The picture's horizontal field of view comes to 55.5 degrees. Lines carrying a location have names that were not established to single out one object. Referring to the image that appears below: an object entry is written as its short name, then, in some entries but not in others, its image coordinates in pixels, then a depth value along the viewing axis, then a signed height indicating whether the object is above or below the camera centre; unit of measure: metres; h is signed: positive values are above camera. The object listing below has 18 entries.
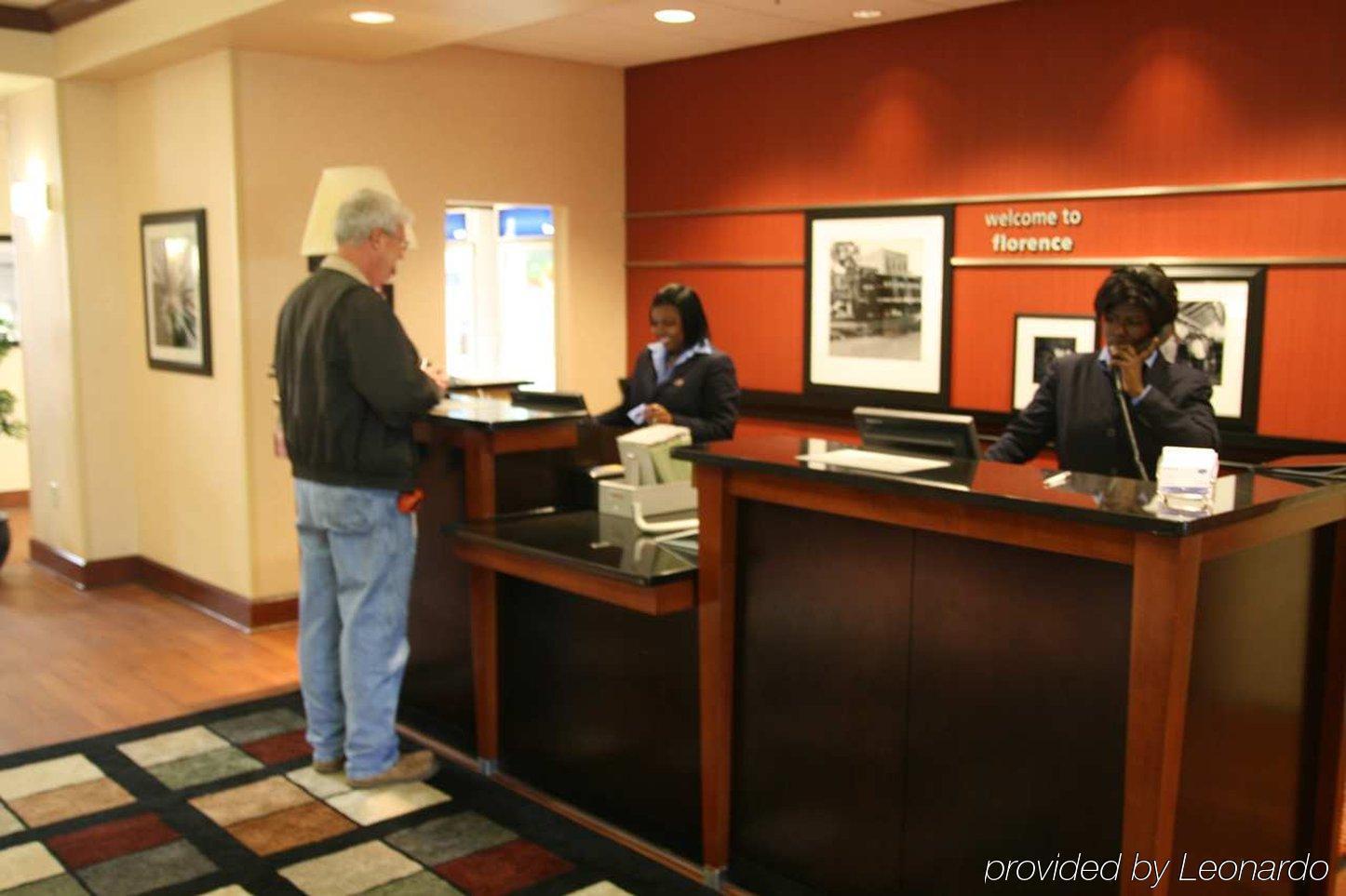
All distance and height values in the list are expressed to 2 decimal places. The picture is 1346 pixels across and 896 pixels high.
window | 7.79 -0.08
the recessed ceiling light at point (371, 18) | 4.94 +1.01
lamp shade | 4.68 +0.31
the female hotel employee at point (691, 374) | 5.06 -0.37
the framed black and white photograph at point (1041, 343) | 5.34 -0.25
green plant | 6.94 -0.72
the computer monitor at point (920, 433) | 3.16 -0.38
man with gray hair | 3.71 -0.57
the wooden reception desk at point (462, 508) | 4.09 -0.75
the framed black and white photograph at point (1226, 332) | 4.87 -0.18
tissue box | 2.47 -0.36
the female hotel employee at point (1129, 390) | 3.58 -0.30
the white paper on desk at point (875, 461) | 2.94 -0.42
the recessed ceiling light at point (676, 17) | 5.75 +1.19
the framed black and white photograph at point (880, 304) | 5.88 -0.10
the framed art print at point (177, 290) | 5.92 -0.07
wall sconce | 6.57 +0.39
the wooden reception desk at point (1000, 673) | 2.47 -0.84
